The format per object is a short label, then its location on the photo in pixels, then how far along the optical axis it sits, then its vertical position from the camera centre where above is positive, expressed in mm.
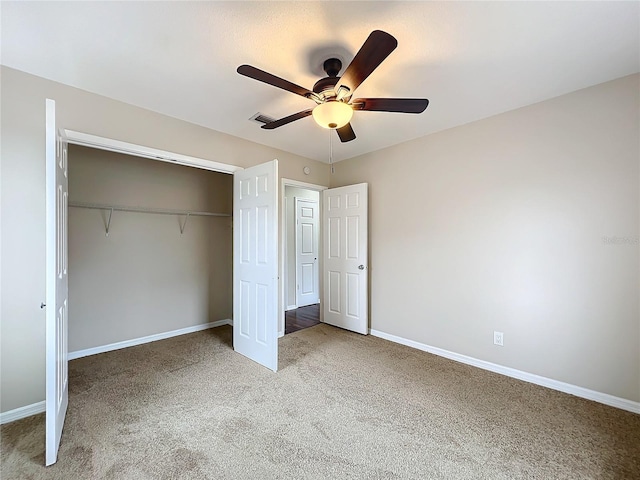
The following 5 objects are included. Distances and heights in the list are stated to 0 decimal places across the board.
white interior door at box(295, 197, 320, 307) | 5457 -250
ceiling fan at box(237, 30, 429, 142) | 1602 +931
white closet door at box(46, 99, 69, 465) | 1581 -286
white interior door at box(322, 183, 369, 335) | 3840 -253
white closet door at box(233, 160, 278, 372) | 2756 -246
